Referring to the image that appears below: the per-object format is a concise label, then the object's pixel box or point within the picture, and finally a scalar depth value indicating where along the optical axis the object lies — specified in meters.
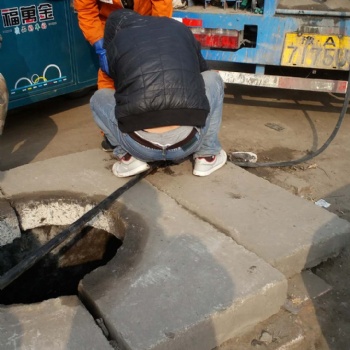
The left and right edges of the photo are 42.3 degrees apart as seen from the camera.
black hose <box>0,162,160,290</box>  2.26
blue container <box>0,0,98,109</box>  4.23
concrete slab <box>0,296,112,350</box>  1.93
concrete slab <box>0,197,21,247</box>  2.84
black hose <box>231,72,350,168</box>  3.78
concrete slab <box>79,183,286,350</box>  2.01
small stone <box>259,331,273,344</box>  2.21
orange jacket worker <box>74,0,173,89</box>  3.88
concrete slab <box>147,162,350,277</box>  2.56
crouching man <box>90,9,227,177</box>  2.72
